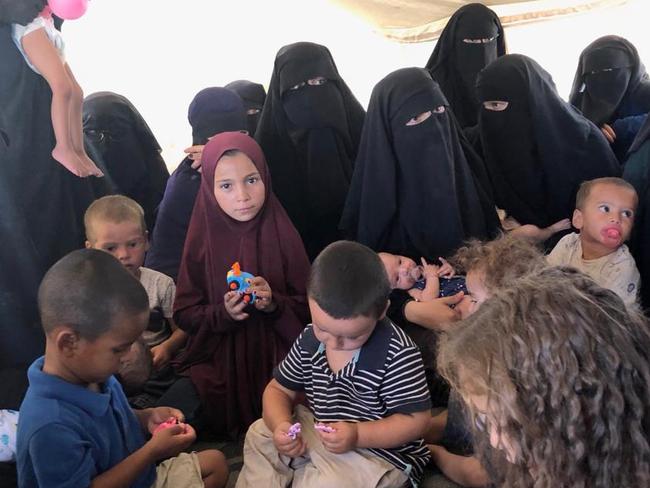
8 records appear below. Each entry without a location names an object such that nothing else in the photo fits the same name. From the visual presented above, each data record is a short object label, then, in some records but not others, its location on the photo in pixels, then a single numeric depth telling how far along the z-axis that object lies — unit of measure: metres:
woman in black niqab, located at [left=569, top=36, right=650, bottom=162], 3.53
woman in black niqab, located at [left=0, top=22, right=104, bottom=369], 2.41
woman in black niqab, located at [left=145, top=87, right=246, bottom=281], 2.89
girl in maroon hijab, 2.38
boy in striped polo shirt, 1.76
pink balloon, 2.43
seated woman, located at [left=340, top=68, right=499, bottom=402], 2.68
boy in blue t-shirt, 1.46
